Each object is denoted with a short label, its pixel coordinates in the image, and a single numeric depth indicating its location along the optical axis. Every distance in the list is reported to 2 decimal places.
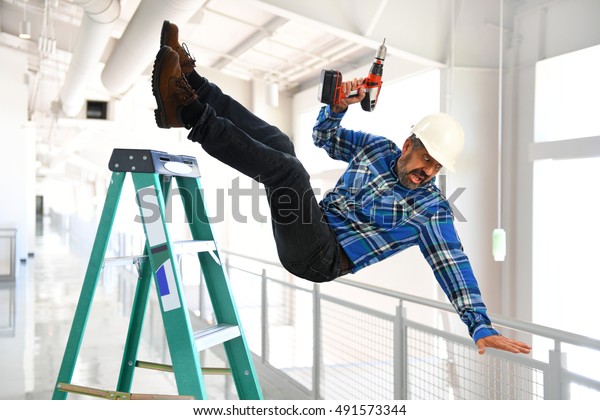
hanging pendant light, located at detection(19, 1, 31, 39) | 6.23
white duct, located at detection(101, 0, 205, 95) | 4.20
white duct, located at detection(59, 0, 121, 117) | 4.66
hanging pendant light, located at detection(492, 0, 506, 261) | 4.24
